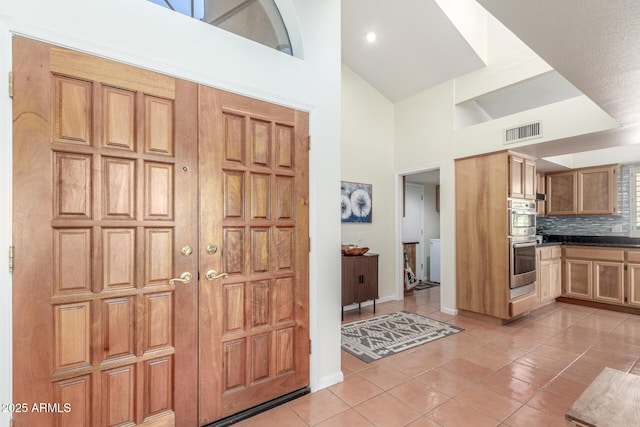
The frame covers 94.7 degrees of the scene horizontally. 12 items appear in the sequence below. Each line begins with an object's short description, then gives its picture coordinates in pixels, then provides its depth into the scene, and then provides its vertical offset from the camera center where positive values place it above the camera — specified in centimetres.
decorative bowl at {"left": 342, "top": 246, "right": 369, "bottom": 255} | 401 -48
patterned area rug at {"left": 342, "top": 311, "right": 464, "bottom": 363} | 299 -137
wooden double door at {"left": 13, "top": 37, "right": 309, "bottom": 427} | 137 -17
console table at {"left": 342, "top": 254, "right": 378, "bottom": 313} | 391 -85
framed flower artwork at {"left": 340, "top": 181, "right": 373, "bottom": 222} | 432 +21
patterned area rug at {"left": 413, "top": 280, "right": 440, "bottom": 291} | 575 -141
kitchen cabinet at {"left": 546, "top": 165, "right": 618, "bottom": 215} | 450 +40
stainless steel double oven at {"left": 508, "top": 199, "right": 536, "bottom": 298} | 367 -40
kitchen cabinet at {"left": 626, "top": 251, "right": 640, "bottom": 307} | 403 -86
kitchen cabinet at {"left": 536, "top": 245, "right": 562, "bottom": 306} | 435 -88
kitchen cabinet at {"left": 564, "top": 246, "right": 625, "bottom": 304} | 418 -86
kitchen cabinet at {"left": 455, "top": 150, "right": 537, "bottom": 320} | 365 -23
